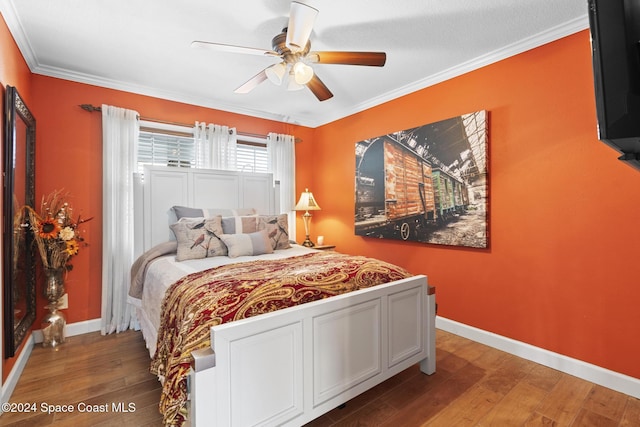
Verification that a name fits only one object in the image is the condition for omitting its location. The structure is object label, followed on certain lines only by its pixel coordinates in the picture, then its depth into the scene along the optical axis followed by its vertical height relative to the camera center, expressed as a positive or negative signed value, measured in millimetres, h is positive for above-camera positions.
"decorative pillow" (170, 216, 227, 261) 2648 -111
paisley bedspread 1366 -390
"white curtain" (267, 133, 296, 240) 4207 +823
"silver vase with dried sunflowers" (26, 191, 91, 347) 2580 -185
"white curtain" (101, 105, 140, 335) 3037 +138
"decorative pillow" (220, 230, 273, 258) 2730 -174
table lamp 4195 +238
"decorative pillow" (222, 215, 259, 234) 3004 +7
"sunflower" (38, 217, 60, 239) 2552 +12
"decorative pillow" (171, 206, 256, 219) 3172 +152
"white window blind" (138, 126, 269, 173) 3375 +918
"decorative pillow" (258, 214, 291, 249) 3143 -55
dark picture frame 1978 +56
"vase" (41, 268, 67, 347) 2682 -738
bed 1347 -593
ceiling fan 1838 +1142
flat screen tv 553 +278
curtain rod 3002 +1206
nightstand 4155 -336
